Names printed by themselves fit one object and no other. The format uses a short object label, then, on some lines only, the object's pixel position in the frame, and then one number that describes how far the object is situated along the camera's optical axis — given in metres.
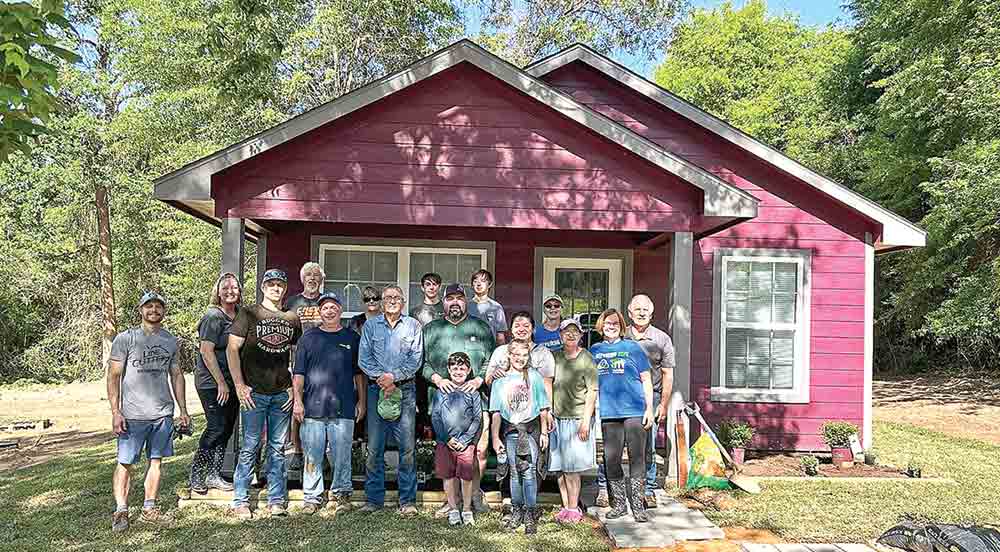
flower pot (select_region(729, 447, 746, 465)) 8.33
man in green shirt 5.94
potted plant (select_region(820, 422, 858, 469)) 8.53
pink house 9.09
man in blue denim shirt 5.86
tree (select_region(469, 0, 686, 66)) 23.92
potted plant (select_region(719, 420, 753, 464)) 8.34
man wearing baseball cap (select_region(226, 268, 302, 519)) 5.84
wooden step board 6.15
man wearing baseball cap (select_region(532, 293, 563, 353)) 6.50
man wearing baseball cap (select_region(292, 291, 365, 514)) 5.84
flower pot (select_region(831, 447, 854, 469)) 8.51
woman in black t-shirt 6.02
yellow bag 6.93
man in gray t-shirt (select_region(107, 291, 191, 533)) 5.46
